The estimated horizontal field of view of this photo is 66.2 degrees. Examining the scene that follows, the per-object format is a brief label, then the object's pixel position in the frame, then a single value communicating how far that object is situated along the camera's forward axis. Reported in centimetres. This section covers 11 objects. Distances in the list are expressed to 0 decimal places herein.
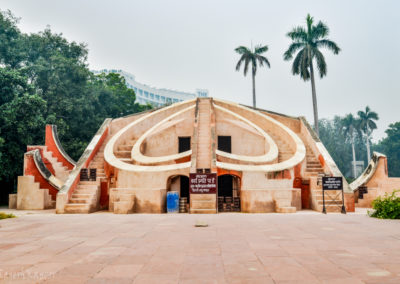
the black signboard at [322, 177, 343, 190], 1067
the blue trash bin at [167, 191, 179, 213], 1088
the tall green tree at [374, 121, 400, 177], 4175
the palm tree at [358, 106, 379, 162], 4925
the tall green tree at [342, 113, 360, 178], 4938
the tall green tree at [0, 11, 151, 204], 1641
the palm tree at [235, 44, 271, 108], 3236
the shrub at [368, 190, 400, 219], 895
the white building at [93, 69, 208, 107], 9227
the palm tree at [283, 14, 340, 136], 2414
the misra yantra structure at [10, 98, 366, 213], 1078
